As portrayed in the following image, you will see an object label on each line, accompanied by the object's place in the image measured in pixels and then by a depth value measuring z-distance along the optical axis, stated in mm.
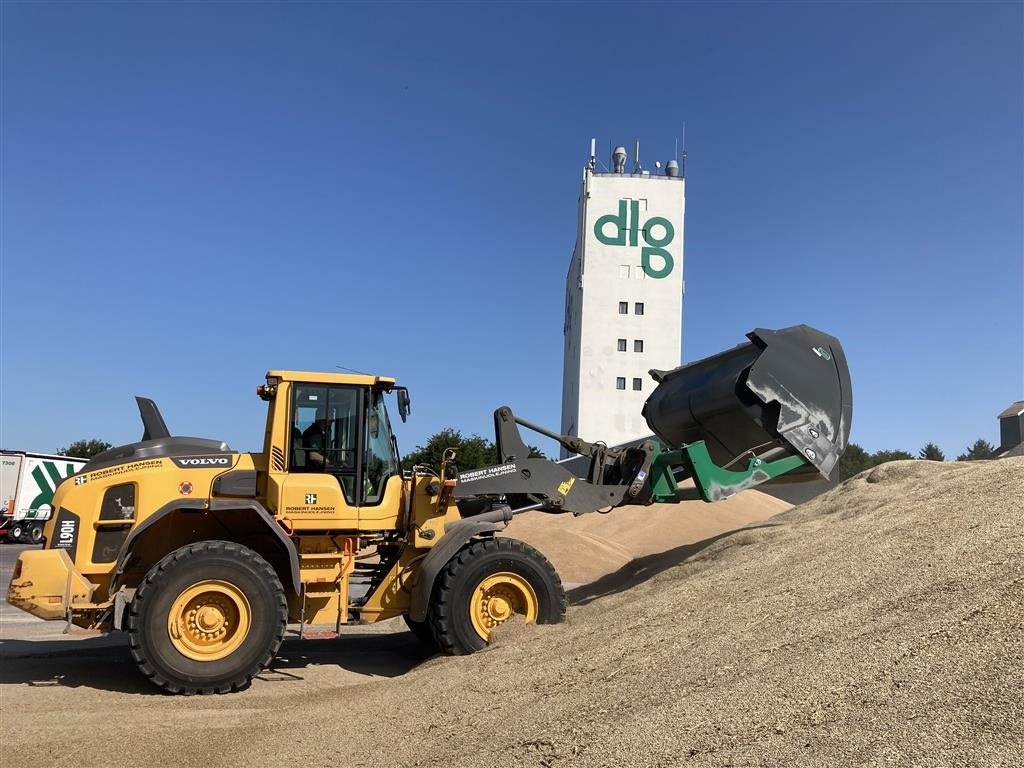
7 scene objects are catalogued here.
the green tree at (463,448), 32719
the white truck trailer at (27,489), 27547
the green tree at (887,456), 54247
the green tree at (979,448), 52150
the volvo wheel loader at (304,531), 6594
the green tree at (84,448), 53988
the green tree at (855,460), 54188
